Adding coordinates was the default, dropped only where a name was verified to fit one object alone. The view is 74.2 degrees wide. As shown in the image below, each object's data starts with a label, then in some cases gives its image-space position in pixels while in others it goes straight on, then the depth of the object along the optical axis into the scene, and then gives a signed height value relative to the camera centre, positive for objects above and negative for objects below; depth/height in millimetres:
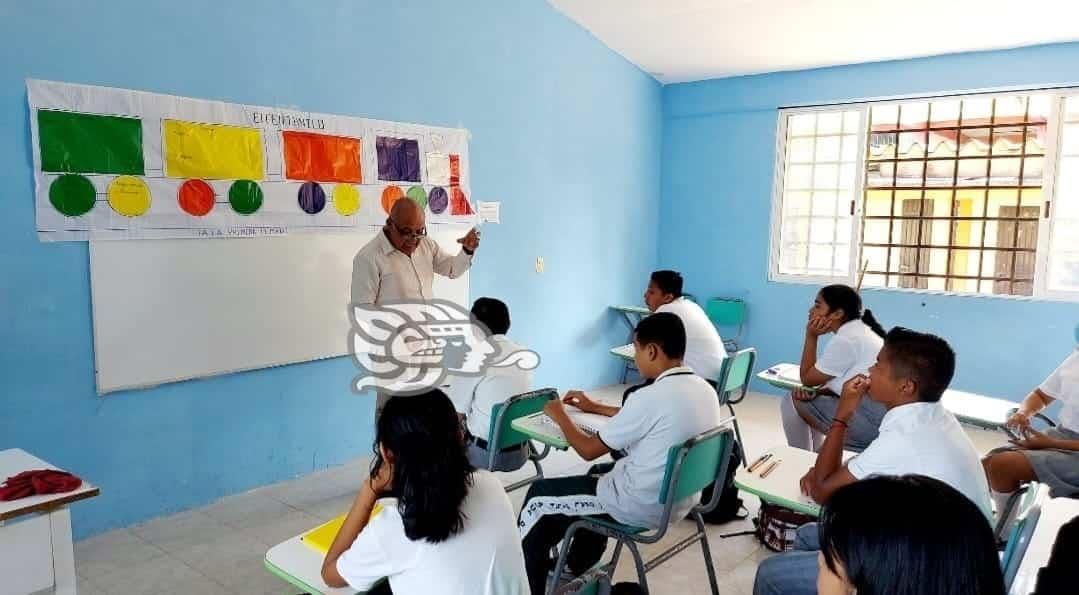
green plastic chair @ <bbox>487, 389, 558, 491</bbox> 2723 -670
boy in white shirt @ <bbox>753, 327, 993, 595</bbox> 1808 -514
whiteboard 3068 -315
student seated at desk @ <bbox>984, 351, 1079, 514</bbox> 2701 -796
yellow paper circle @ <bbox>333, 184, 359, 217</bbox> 3865 +225
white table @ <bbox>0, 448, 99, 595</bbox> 1762 -785
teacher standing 3613 -106
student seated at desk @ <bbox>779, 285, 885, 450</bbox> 3250 -546
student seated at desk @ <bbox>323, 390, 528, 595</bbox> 1370 -550
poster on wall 2877 +343
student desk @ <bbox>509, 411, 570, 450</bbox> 2488 -672
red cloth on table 1799 -640
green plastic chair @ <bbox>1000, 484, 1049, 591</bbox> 1645 -677
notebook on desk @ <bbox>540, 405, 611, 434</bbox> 2592 -662
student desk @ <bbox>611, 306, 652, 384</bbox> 5980 -603
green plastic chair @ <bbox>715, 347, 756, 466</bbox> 3752 -698
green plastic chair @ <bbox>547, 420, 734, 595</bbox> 2146 -750
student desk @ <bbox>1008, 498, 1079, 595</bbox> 1719 -767
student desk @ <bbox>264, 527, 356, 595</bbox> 1521 -724
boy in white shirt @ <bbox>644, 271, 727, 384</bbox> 3814 -467
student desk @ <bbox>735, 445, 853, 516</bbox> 2029 -710
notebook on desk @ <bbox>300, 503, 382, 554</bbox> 1681 -714
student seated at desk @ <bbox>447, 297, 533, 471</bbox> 2904 -641
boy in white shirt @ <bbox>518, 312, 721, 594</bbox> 2252 -651
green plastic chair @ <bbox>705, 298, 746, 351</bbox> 6051 -578
